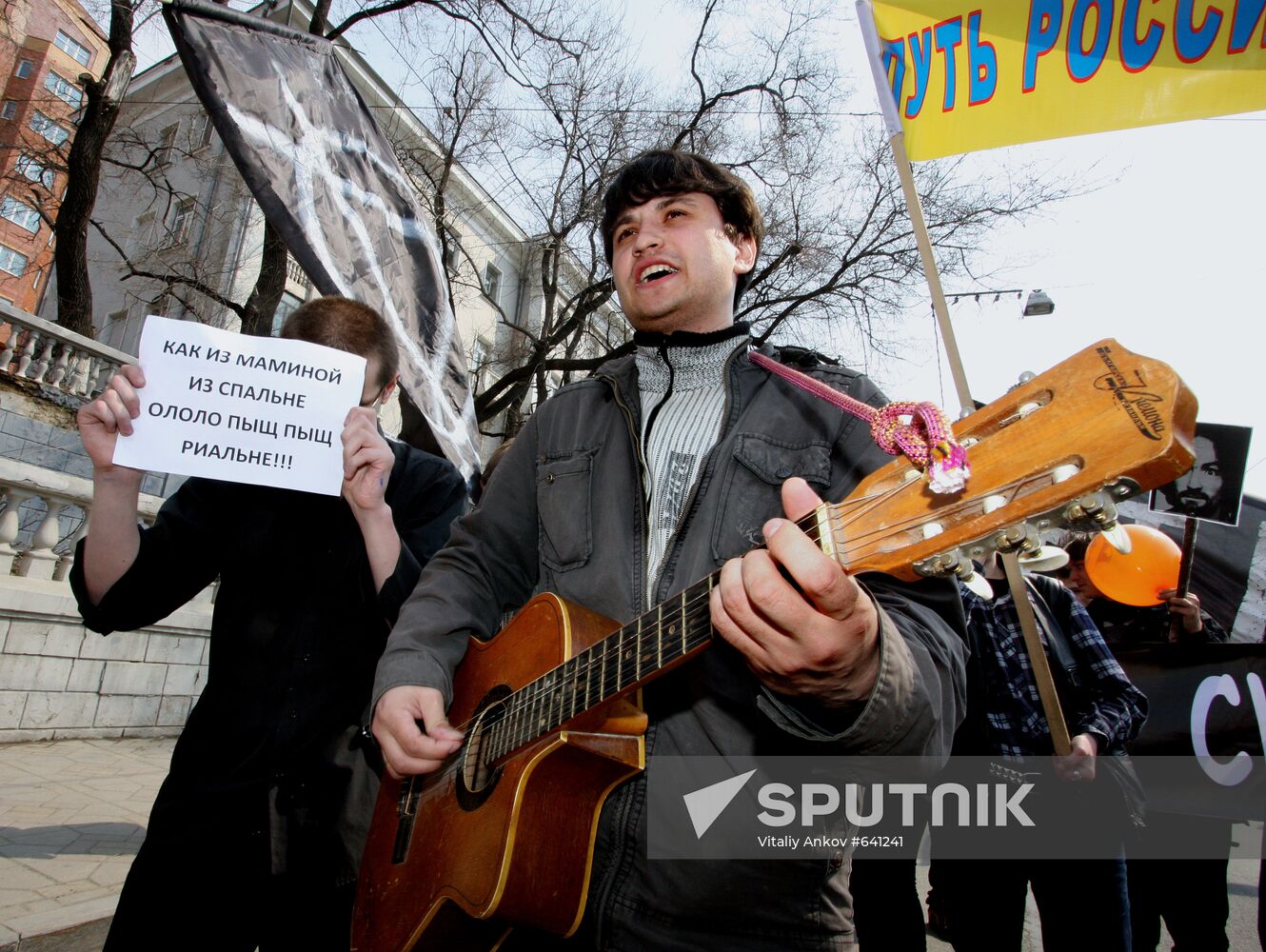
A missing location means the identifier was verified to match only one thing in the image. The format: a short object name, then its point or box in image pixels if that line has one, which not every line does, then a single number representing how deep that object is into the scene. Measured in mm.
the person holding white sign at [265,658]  1777
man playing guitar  1060
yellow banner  2492
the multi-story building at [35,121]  11648
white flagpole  1861
